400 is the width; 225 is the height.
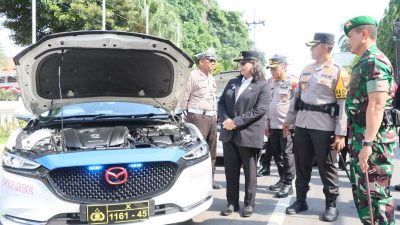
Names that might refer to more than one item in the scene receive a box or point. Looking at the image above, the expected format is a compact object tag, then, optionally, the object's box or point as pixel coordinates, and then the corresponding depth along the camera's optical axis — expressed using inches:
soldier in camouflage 117.0
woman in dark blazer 178.7
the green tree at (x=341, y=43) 3576.8
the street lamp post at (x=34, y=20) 680.4
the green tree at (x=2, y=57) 764.0
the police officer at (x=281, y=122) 223.3
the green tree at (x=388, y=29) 2042.1
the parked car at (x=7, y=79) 2225.6
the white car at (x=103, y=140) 132.5
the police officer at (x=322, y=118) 168.2
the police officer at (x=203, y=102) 225.9
